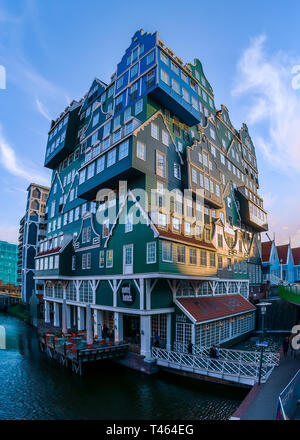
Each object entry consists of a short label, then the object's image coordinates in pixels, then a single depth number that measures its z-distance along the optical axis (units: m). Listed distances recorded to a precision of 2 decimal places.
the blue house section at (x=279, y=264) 52.97
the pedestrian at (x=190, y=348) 22.47
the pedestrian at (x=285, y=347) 23.11
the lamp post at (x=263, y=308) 16.97
